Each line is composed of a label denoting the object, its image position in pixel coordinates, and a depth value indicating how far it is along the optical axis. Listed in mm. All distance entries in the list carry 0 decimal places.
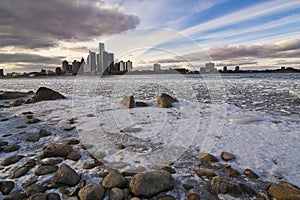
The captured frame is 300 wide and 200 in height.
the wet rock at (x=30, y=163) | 4107
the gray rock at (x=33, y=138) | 5492
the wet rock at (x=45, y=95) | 12188
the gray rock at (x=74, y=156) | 4423
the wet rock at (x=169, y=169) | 3912
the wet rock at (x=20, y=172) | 3772
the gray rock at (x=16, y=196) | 3180
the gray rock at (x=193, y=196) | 3172
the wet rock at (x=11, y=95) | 14541
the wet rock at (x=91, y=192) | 3129
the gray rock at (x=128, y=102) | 9680
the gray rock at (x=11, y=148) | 4845
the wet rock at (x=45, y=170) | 3838
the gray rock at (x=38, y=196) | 3128
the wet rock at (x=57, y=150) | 4531
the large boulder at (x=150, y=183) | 3260
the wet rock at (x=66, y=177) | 3508
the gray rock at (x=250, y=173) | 3783
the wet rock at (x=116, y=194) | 3167
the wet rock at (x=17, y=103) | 11047
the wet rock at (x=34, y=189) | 3281
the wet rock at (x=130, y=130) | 6348
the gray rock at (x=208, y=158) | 4398
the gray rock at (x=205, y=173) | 3803
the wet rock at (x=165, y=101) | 9750
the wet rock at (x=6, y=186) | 3350
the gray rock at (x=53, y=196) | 3184
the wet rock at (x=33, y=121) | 7243
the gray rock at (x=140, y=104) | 9922
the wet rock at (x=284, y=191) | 3130
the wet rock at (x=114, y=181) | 3408
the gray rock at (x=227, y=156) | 4443
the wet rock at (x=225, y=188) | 3264
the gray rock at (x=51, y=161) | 4207
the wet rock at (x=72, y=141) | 5306
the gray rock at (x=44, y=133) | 5904
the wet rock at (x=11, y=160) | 4250
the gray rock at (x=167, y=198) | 3170
